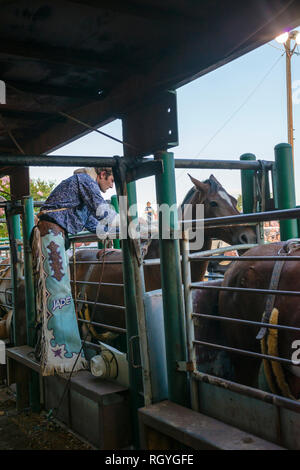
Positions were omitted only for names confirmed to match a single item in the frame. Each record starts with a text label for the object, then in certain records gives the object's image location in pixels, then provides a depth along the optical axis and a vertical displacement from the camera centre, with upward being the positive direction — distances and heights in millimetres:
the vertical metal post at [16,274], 5020 -245
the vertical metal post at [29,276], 4688 -254
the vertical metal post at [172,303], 2786 -366
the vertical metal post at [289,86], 12016 +4249
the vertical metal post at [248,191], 4293 +488
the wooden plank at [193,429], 2203 -993
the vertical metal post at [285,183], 3928 +497
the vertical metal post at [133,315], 2990 -477
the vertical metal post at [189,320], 2750 -480
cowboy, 3715 -106
